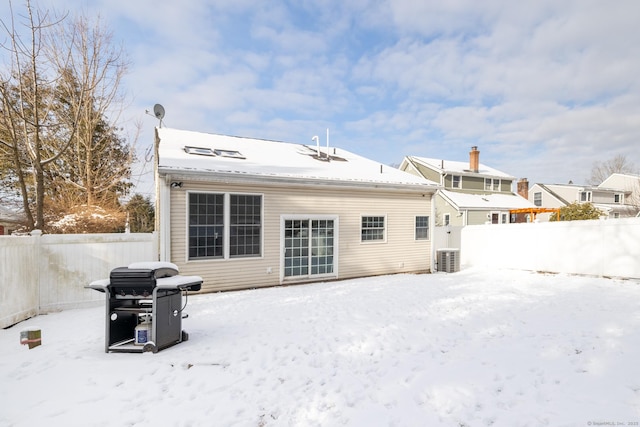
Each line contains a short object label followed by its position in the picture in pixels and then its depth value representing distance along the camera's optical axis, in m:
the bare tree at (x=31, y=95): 8.52
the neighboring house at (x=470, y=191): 22.05
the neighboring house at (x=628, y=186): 31.64
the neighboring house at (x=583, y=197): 29.30
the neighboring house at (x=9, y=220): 13.93
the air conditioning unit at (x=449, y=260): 12.20
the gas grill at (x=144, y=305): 4.33
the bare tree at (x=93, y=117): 11.99
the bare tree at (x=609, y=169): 41.47
